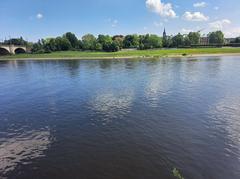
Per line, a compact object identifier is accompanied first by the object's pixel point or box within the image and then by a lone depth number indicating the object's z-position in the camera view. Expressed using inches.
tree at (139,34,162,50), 5342.9
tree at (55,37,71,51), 5482.2
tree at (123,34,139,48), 5676.6
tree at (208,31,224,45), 6126.7
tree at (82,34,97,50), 5420.5
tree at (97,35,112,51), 4911.4
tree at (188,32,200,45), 6047.2
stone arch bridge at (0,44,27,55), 5297.5
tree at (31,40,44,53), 5536.1
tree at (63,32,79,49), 5800.0
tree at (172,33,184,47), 5730.9
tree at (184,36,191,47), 5763.9
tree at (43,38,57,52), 5486.5
